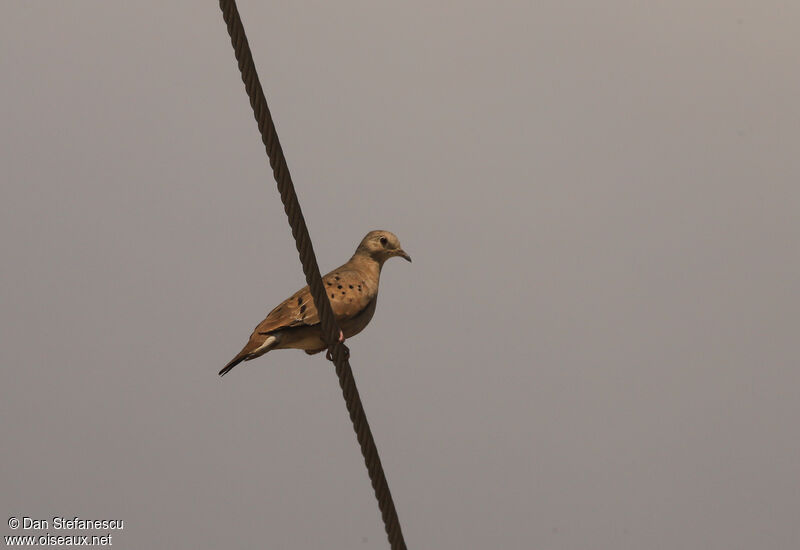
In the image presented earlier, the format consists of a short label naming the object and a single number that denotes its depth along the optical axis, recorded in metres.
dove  17.27
